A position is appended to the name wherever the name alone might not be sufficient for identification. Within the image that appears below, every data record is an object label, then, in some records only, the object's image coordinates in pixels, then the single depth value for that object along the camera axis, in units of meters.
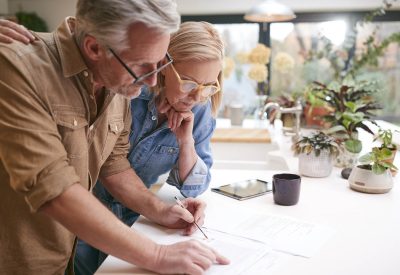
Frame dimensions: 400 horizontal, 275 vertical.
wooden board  3.12
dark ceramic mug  1.38
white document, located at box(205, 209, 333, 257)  1.08
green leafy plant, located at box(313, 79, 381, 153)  1.90
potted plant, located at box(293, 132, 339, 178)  1.75
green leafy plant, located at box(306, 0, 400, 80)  3.37
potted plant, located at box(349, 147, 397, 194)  1.53
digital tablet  1.52
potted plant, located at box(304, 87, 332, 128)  2.77
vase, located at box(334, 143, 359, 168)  1.90
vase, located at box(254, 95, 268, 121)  3.52
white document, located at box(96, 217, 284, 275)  0.95
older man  0.85
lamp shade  3.10
